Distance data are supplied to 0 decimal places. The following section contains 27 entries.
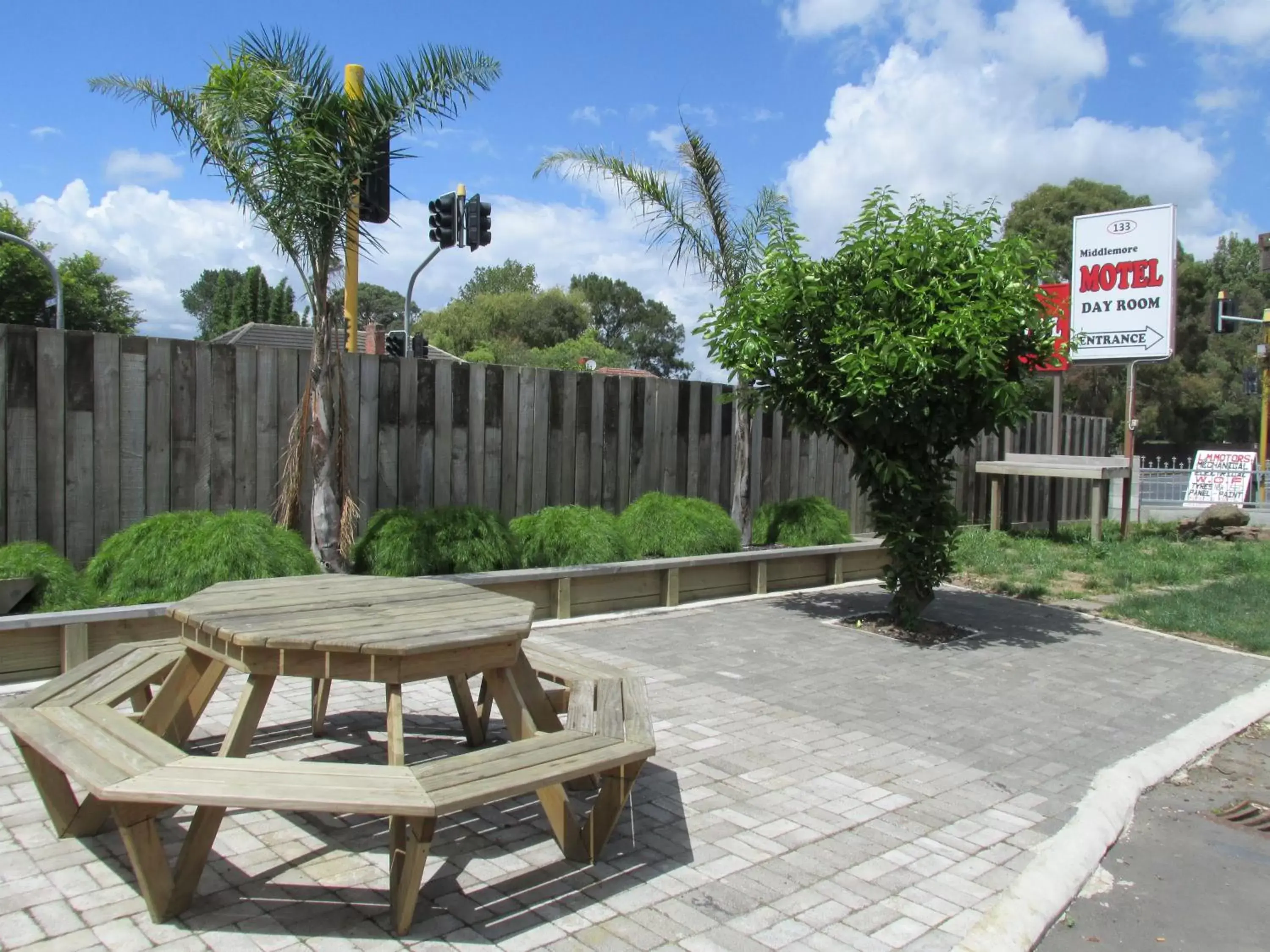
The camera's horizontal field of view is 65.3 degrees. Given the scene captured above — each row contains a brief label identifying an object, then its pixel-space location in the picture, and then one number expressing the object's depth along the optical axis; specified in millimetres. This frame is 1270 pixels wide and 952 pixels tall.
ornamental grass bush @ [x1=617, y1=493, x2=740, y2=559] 9203
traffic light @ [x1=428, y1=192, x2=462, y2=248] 15758
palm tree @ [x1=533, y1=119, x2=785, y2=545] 10180
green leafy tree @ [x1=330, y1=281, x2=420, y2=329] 94562
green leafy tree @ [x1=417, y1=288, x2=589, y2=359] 65250
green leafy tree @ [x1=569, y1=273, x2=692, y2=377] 82875
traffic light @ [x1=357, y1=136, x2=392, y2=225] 7246
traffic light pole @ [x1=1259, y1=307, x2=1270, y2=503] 31766
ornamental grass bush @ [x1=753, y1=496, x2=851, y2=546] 10461
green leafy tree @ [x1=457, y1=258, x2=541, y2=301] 84438
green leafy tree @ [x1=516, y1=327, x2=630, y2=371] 56000
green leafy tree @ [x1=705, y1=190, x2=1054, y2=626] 7340
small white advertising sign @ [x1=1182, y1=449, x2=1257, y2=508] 22438
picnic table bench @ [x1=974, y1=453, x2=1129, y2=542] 13570
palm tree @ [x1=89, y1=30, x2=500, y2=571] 6969
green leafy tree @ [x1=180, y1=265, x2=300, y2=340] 65312
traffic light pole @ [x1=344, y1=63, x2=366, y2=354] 7293
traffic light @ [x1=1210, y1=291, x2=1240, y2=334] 26688
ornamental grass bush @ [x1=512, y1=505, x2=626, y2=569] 8398
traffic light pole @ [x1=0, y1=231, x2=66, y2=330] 18494
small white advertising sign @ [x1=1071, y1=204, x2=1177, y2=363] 14922
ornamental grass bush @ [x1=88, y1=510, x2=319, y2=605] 6328
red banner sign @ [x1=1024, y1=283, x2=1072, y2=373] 7781
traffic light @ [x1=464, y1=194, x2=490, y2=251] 15523
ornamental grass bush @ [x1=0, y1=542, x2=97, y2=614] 5926
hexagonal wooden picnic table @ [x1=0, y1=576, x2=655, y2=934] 2984
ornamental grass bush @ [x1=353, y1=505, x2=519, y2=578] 7461
